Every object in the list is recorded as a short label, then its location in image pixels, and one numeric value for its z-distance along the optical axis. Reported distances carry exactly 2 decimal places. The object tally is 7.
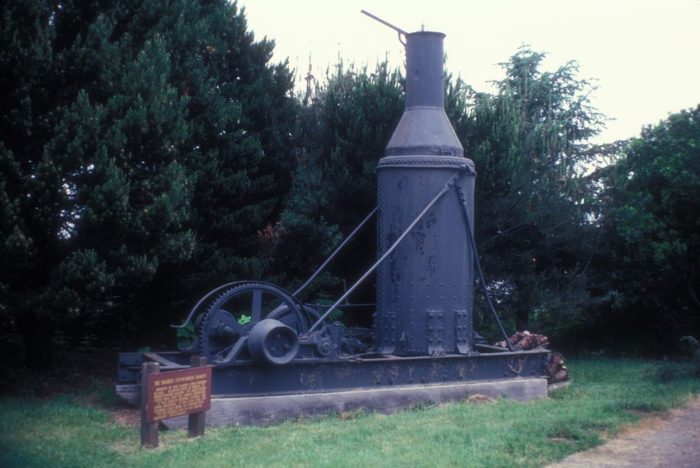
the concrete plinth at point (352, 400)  7.93
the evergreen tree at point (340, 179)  13.36
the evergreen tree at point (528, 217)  14.47
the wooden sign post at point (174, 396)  6.70
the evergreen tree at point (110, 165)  8.92
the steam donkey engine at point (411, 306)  8.62
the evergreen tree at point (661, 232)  13.14
